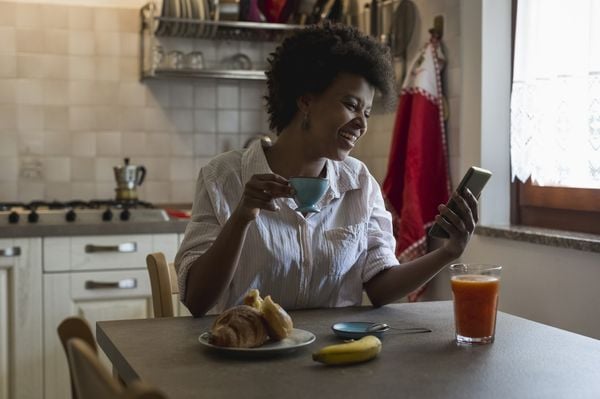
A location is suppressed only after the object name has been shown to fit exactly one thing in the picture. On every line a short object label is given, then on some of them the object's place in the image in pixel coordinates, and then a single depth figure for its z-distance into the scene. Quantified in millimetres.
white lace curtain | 2461
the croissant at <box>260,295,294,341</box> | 1391
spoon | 1509
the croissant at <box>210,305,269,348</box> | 1360
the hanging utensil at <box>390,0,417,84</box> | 3373
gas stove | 3135
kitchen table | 1174
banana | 1292
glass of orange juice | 1469
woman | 1811
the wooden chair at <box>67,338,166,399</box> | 687
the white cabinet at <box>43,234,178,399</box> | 3107
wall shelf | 3676
